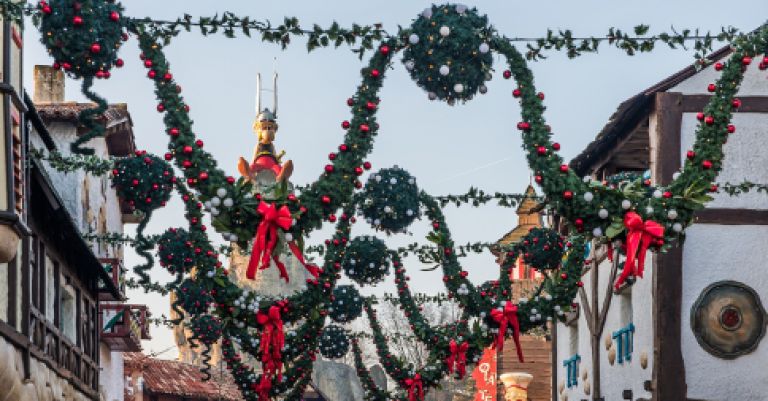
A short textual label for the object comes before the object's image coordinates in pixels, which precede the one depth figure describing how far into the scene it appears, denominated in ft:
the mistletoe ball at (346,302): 68.95
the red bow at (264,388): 49.31
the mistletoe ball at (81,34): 35.27
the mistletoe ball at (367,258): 60.13
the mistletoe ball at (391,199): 54.24
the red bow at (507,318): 51.93
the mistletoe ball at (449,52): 38.29
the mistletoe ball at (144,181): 53.26
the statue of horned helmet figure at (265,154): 111.14
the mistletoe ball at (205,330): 71.26
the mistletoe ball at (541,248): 63.16
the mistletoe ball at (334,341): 75.72
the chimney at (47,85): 104.22
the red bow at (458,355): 54.44
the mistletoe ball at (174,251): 60.75
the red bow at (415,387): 60.80
